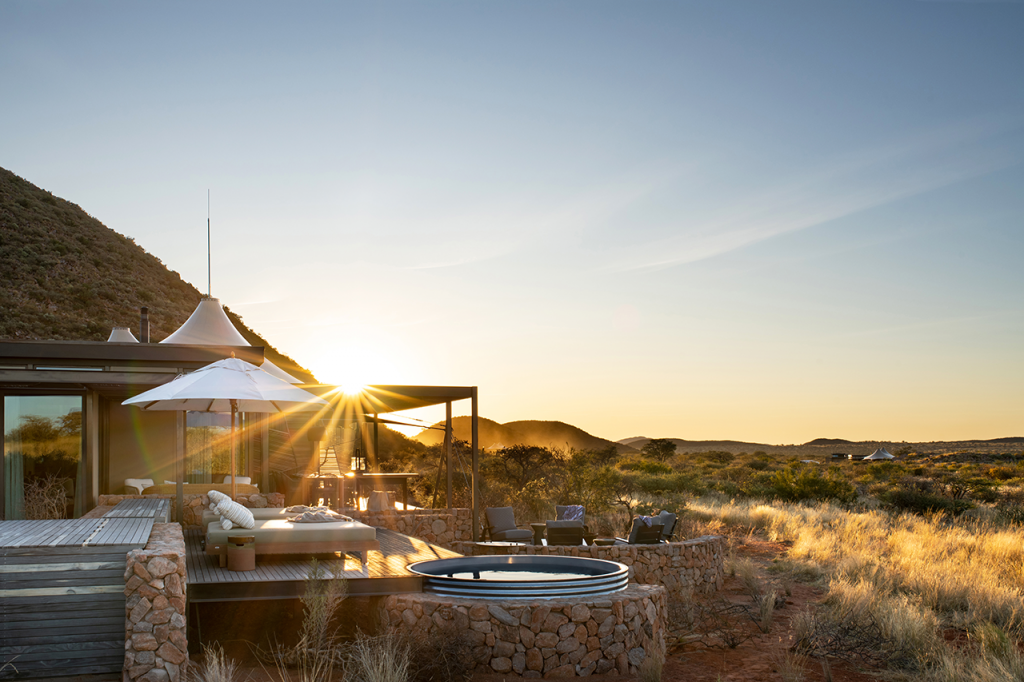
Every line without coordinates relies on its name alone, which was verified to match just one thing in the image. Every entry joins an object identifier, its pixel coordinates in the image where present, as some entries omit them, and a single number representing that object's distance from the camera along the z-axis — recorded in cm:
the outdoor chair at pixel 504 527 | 1223
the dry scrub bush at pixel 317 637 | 655
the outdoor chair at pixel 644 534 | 1138
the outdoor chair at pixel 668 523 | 1187
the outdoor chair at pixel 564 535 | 1148
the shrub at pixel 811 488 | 2094
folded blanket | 931
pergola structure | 1229
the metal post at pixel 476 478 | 1225
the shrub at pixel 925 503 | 1789
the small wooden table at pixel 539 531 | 1233
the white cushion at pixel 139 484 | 1307
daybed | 847
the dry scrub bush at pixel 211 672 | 546
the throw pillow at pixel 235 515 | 876
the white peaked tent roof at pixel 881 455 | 3667
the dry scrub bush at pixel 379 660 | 608
